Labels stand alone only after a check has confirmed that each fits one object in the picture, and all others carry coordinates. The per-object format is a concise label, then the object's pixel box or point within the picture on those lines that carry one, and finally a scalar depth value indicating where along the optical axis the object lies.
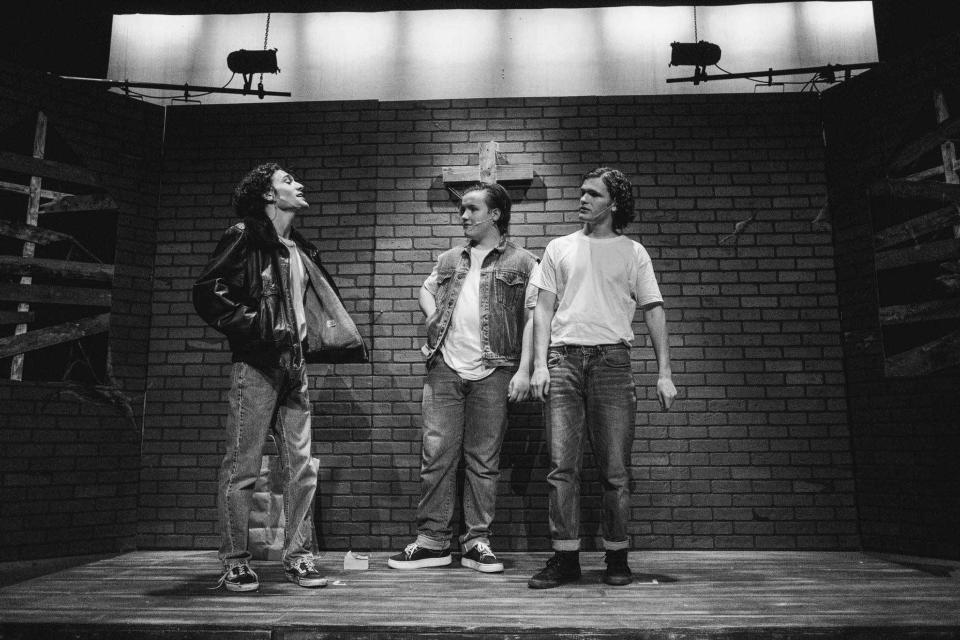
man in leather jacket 2.90
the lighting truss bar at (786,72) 4.63
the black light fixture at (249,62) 4.78
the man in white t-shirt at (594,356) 3.06
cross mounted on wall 4.46
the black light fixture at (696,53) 4.74
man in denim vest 3.59
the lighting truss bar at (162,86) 4.72
